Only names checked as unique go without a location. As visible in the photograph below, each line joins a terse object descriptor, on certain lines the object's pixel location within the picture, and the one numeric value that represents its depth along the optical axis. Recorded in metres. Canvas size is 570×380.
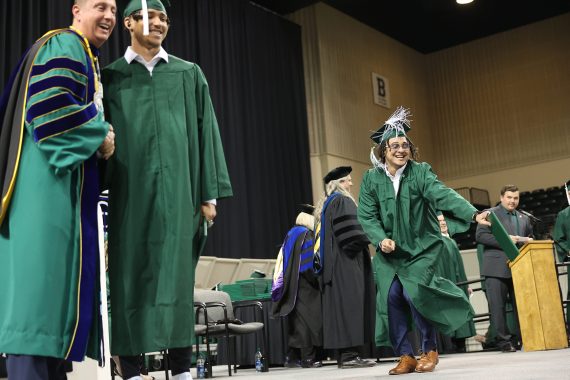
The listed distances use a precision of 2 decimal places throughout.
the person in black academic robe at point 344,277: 6.86
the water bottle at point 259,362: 7.61
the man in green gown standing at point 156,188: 2.68
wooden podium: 6.97
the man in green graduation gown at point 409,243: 4.88
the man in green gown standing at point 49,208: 2.28
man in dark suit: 7.72
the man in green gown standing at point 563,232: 9.09
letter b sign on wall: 18.34
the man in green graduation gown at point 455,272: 8.20
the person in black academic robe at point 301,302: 7.65
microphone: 8.14
